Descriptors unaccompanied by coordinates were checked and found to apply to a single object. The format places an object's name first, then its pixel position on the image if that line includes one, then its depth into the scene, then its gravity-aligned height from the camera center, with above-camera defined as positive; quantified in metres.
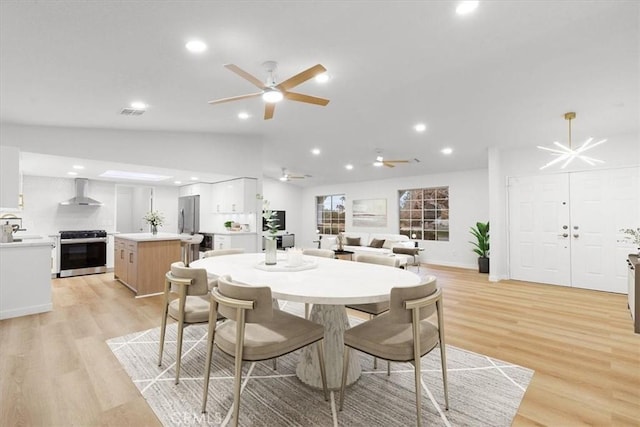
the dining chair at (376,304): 2.51 -0.71
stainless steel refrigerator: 7.63 +0.11
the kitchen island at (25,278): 3.64 -0.70
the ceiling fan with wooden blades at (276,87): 2.42 +1.14
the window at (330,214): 10.52 +0.16
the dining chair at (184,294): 2.23 -0.56
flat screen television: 10.58 -0.01
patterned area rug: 1.89 -1.22
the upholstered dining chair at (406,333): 1.69 -0.72
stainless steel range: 5.90 -0.63
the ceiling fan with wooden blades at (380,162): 6.54 +1.21
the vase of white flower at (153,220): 5.52 -0.01
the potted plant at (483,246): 6.78 -0.64
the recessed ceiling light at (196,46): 2.48 +1.42
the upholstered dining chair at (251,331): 1.68 -0.70
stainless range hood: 6.40 +0.47
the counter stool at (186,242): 5.50 -0.41
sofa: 6.93 -0.67
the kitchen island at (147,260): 4.70 -0.64
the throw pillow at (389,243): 7.49 -0.62
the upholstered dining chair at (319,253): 3.37 -0.39
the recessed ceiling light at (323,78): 3.23 +1.50
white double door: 4.99 -0.16
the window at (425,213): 8.11 +0.13
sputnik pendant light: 4.21 +0.90
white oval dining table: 1.74 -0.42
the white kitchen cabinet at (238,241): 5.95 -0.43
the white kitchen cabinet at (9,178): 3.68 +0.52
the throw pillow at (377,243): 7.75 -0.63
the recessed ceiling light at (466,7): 2.14 +1.49
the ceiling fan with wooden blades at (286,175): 8.77 +1.33
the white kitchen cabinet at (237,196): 6.15 +0.49
